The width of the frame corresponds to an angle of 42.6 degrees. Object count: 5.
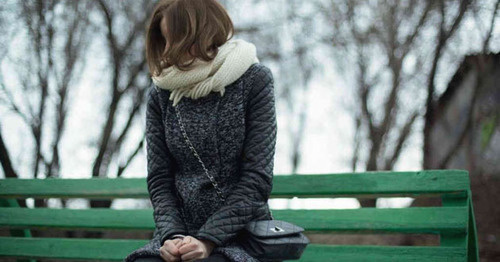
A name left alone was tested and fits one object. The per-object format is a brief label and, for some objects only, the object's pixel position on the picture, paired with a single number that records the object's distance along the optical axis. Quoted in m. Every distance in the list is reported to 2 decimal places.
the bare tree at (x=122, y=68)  7.82
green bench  2.94
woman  2.36
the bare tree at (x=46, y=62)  6.50
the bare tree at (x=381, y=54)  8.95
